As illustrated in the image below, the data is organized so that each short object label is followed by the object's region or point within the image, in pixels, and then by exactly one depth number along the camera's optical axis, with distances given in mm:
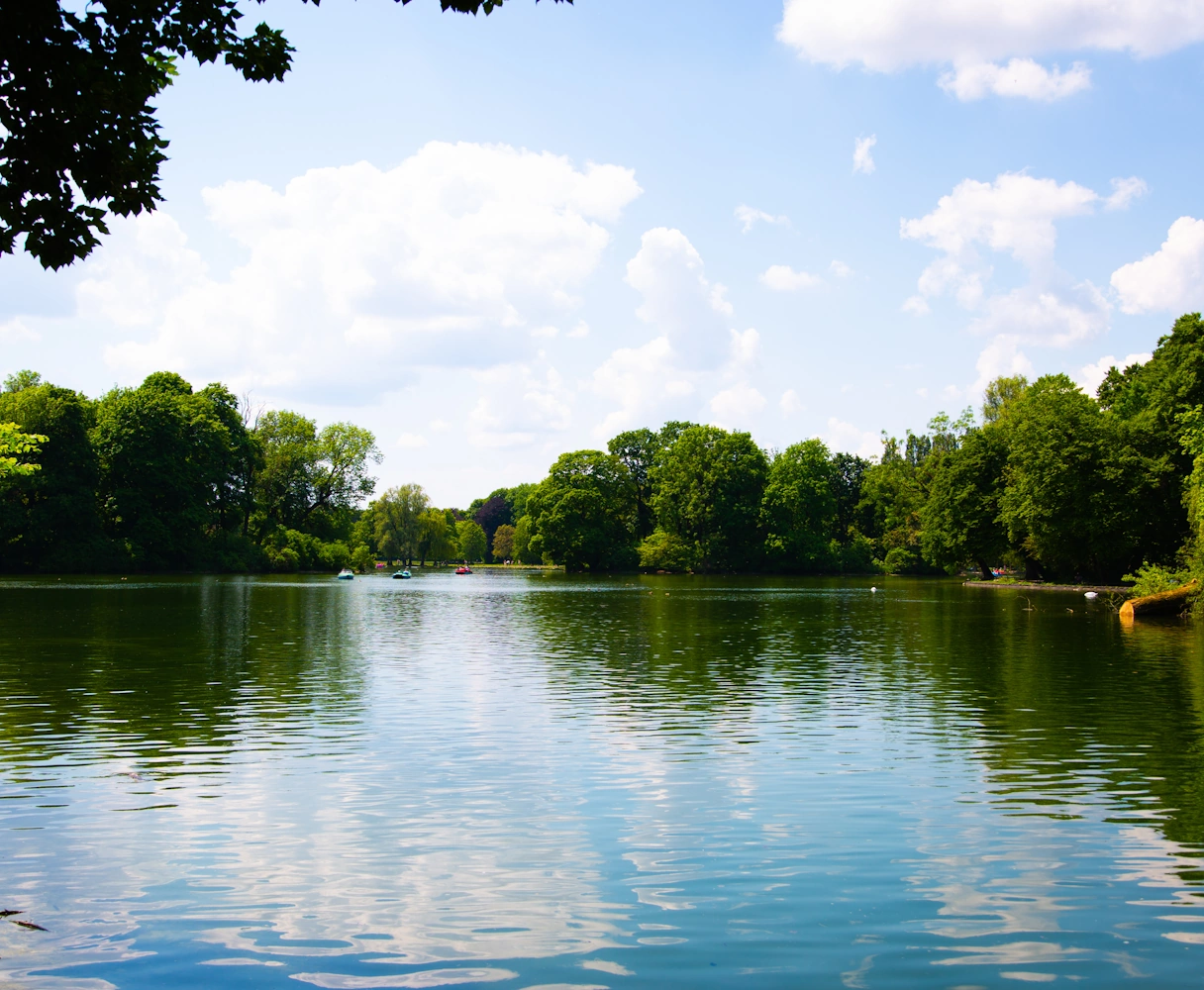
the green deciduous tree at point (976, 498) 93688
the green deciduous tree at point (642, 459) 152000
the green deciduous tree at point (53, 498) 95125
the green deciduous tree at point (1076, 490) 73625
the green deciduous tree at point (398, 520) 163875
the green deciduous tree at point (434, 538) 170000
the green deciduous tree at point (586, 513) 144500
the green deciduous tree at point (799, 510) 138750
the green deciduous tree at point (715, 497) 138250
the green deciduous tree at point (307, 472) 126000
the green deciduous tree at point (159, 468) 103750
